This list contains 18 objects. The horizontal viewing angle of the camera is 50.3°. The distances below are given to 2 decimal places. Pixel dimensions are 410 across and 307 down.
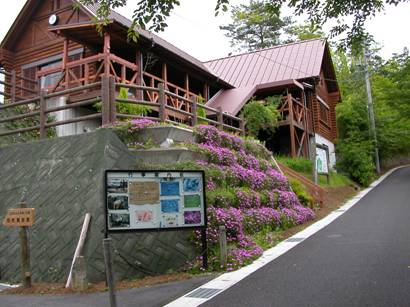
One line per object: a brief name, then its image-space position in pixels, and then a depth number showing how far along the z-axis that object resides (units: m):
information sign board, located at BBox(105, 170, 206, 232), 7.11
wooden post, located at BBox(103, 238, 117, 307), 5.00
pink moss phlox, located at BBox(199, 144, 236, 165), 11.01
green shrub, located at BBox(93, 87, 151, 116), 11.45
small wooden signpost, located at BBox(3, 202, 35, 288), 7.47
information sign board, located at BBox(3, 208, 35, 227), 7.46
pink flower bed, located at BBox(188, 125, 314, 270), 9.25
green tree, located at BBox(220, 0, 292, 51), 42.91
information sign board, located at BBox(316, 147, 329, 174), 23.26
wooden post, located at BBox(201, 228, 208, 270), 7.94
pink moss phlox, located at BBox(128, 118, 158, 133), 10.09
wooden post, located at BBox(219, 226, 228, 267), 7.96
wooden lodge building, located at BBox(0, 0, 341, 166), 14.01
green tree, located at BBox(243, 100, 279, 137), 19.47
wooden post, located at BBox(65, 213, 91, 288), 7.22
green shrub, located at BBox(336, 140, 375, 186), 26.52
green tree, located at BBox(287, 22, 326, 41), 41.62
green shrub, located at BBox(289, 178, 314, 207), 15.52
